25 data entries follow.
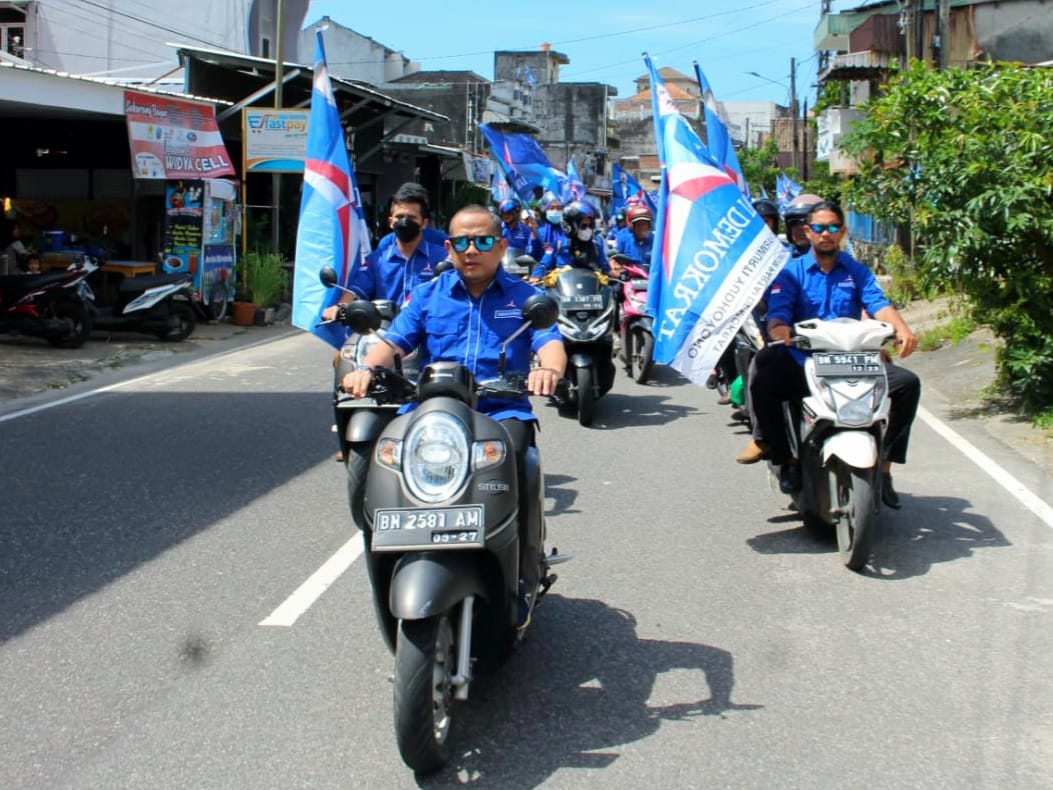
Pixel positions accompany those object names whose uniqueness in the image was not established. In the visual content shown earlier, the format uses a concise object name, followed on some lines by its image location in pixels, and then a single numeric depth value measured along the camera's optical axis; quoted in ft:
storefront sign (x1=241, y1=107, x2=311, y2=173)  62.59
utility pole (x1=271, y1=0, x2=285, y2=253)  67.94
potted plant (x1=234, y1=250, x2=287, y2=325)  63.62
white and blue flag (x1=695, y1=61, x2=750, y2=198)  28.96
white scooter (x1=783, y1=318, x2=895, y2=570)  19.58
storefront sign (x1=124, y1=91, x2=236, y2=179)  56.13
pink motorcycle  42.04
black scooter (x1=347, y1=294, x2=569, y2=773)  11.94
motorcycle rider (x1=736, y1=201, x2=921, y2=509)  21.52
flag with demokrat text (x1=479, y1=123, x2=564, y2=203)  81.46
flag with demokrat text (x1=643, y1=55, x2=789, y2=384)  21.26
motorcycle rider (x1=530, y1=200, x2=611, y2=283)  40.11
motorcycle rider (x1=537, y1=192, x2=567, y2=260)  43.49
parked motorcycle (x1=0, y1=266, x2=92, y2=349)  47.55
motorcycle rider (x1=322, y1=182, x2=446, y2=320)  24.63
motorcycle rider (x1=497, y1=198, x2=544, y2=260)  45.32
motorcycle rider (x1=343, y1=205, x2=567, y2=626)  15.02
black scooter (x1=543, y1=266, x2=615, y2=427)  34.09
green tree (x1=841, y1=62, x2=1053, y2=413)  31.63
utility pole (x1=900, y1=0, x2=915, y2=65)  66.85
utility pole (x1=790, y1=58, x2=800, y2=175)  166.30
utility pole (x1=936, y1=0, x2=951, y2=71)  63.31
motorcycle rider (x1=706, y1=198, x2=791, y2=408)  34.09
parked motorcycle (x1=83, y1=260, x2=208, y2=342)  51.89
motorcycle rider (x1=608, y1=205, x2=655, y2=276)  44.11
